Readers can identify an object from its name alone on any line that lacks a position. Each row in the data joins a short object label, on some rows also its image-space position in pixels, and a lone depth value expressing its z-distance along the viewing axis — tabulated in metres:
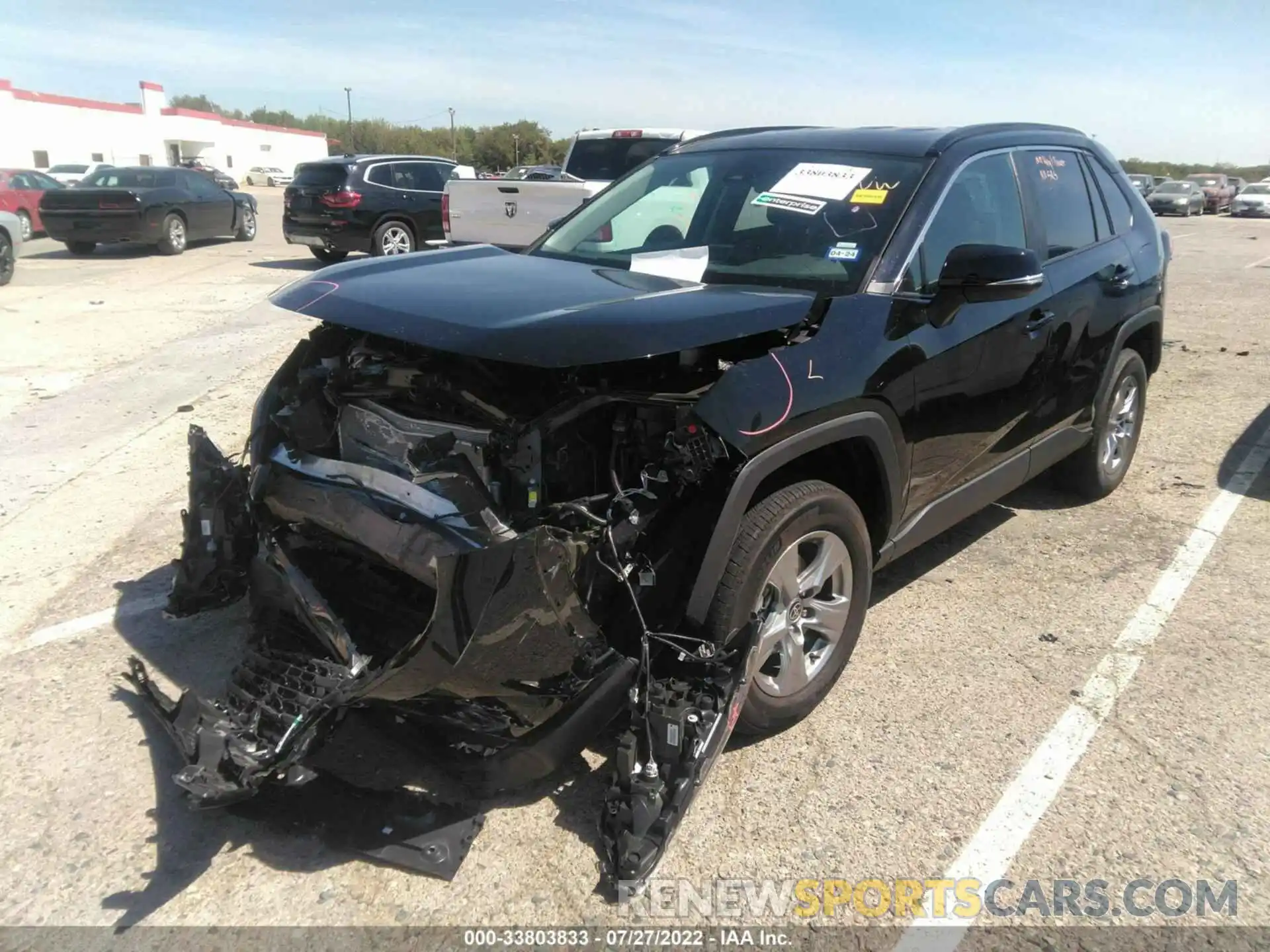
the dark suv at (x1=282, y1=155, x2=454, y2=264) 14.37
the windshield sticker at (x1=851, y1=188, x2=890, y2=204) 3.54
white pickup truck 10.28
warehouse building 44.06
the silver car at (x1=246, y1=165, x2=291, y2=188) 58.22
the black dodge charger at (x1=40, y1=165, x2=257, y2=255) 15.99
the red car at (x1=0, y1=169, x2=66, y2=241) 18.52
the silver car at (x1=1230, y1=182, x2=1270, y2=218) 36.97
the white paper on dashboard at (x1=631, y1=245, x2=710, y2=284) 3.60
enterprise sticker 3.61
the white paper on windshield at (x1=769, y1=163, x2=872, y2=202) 3.64
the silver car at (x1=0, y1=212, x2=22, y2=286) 13.24
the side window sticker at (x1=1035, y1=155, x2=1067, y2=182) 4.36
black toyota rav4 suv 2.57
